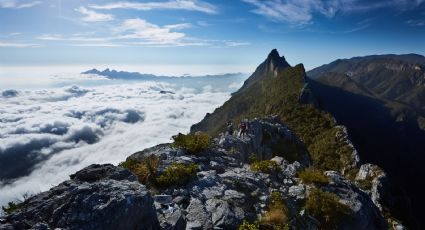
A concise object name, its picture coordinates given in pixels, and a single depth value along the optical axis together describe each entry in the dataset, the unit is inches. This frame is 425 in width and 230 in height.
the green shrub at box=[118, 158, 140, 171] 700.0
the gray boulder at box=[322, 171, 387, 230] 682.8
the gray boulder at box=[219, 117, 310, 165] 1298.0
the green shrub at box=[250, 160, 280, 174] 805.9
